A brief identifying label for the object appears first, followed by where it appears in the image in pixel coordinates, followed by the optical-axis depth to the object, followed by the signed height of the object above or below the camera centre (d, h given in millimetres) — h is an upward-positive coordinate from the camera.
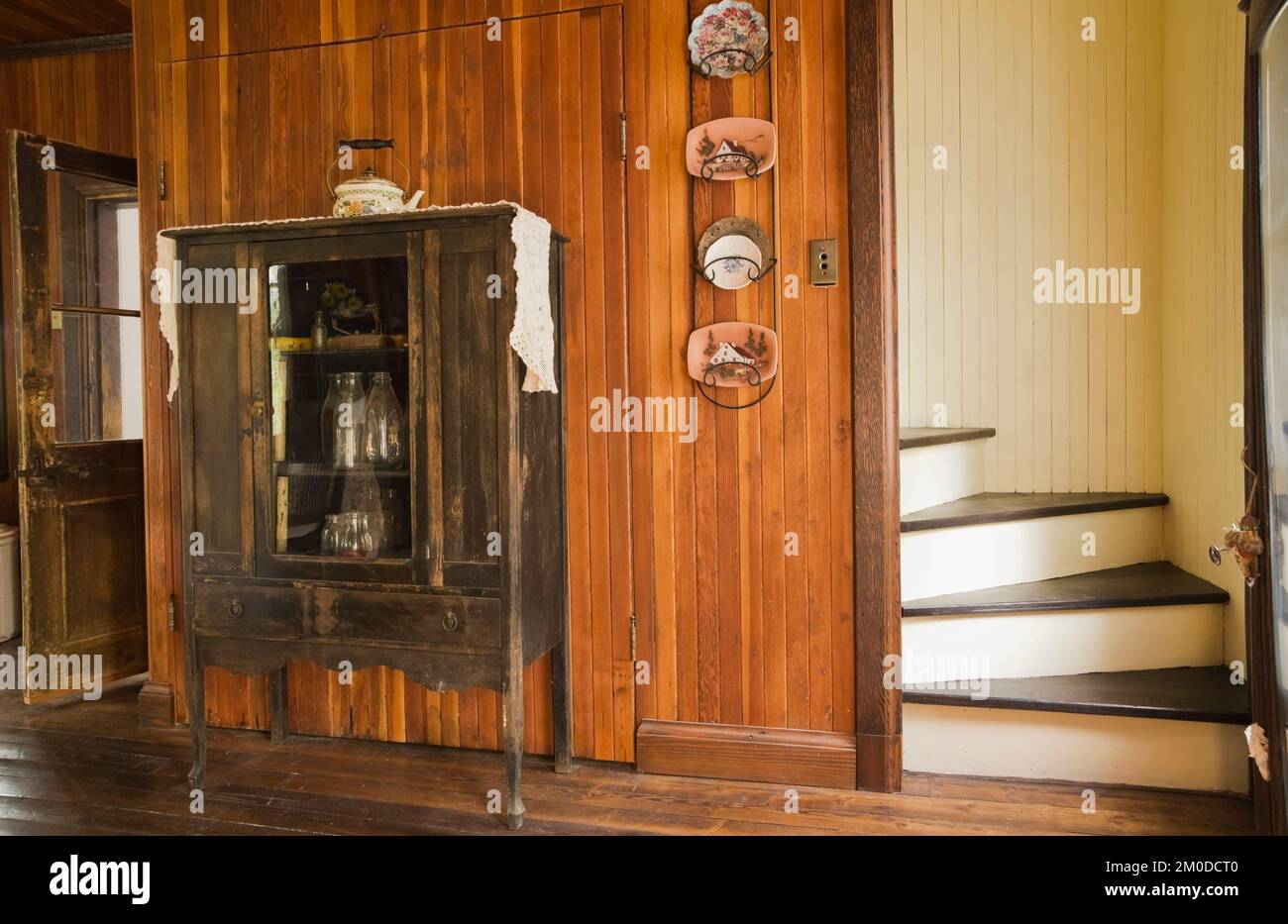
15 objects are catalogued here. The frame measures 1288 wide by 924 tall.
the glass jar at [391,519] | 2383 -214
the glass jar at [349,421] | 2438 +72
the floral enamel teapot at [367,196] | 2502 +756
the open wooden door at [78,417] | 3104 +143
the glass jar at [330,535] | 2436 -262
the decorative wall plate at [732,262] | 2486 +531
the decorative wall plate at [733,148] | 2469 +873
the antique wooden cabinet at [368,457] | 2283 -35
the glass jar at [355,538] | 2412 -270
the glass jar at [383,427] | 2395 +52
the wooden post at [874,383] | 2396 +159
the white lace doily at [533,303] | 2250 +389
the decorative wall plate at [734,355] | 2496 +258
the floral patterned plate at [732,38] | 2459 +1194
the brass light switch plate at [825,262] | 2451 +521
